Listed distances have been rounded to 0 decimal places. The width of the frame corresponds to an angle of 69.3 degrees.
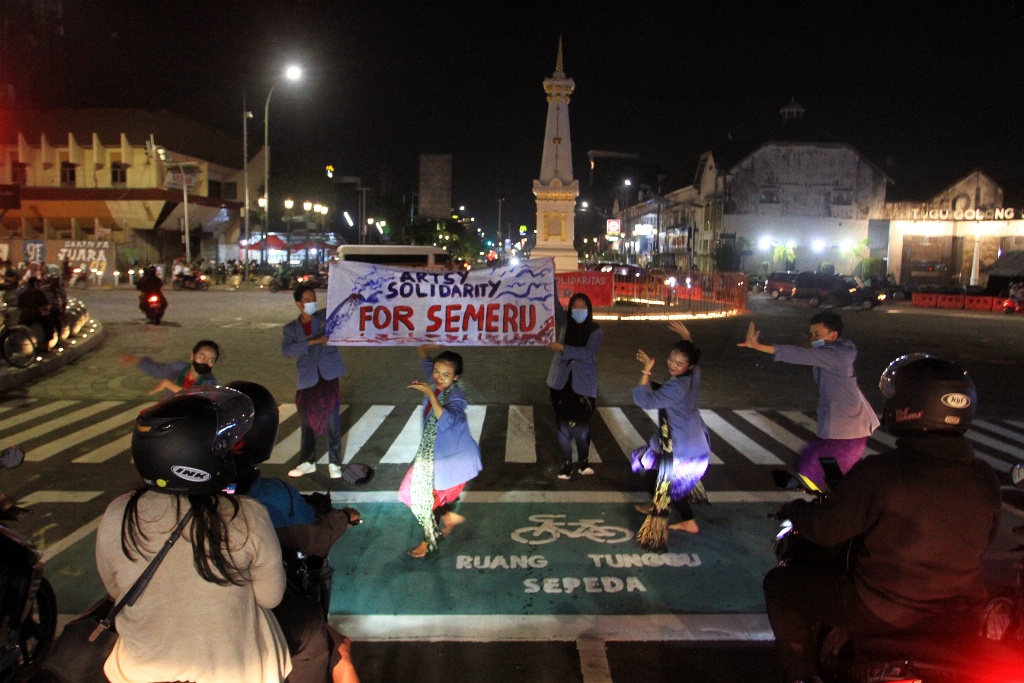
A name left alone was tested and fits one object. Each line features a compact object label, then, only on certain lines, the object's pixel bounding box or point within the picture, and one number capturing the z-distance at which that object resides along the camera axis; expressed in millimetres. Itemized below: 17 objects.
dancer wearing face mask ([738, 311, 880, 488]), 5238
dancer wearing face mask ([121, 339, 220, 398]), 5715
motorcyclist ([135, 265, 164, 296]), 19112
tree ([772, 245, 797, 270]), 53375
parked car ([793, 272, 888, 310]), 34594
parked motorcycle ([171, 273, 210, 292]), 36438
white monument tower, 27078
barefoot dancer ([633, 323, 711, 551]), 5438
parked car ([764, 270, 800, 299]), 39281
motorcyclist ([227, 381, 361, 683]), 2705
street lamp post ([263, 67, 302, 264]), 23703
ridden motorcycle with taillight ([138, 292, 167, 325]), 19203
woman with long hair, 2283
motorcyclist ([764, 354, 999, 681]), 2639
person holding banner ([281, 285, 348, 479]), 7000
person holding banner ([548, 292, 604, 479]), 7016
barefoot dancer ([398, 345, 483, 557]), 5238
